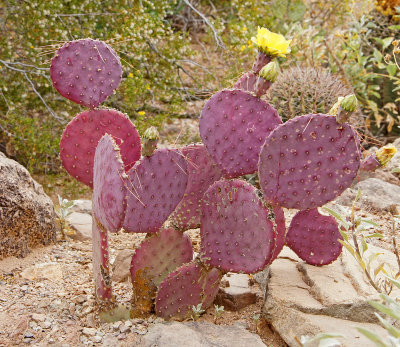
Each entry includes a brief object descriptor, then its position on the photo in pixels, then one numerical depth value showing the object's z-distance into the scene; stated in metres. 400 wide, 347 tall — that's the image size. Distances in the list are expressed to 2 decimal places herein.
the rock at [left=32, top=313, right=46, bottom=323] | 2.05
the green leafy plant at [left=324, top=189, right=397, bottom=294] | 1.82
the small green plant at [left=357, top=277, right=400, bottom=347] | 1.23
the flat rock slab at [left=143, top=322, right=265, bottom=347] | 1.84
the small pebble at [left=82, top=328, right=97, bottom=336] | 1.99
